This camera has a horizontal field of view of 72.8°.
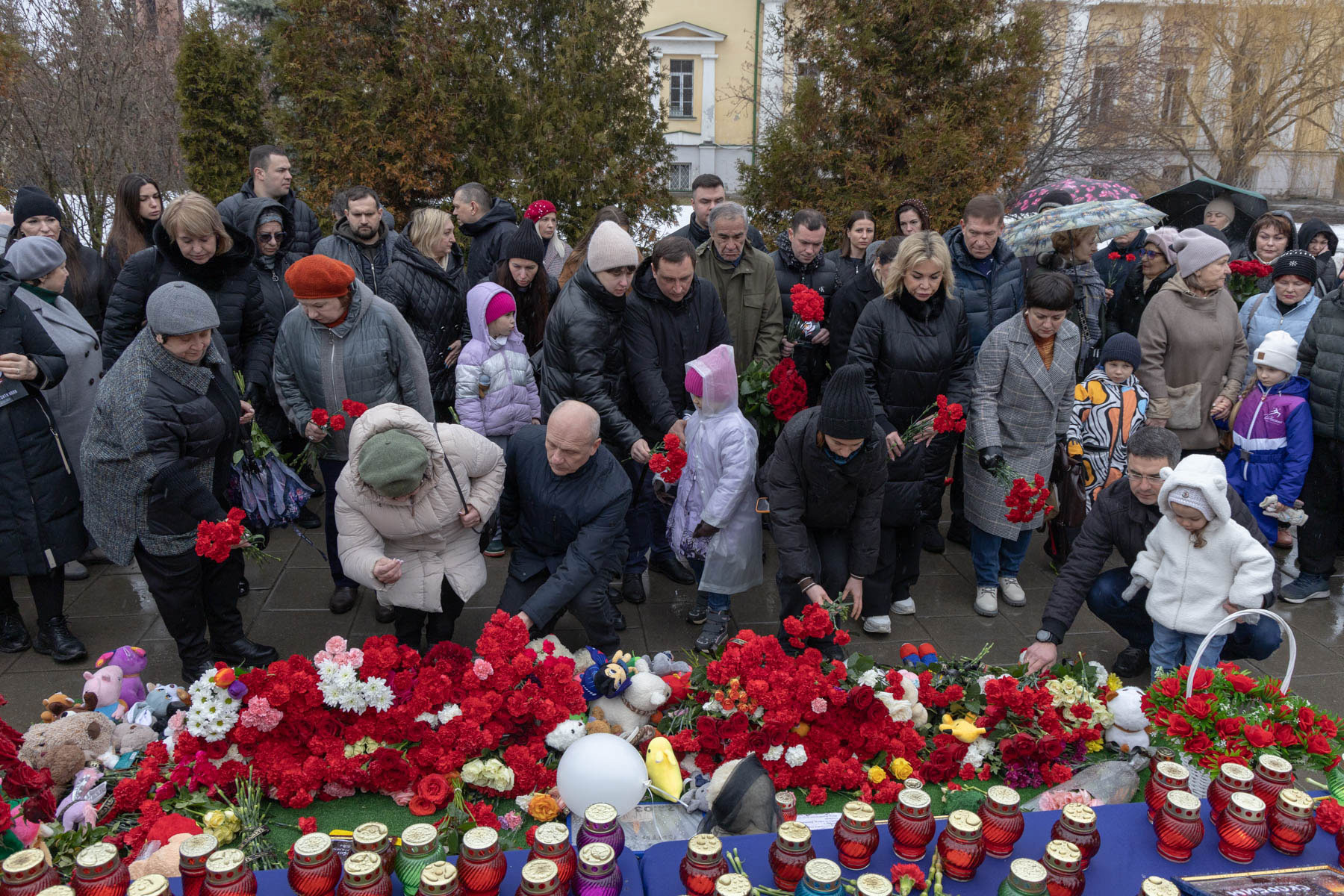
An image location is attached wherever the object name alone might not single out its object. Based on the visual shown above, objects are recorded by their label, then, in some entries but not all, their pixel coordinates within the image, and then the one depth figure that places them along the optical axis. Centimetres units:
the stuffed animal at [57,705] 342
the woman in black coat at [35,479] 424
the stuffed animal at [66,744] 316
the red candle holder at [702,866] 208
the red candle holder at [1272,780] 251
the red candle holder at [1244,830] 231
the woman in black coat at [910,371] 482
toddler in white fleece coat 375
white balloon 285
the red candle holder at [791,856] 214
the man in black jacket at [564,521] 388
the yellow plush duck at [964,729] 349
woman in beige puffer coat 370
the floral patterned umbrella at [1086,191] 606
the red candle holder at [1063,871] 212
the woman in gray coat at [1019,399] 504
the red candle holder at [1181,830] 234
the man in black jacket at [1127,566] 410
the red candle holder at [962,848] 221
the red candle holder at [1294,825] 231
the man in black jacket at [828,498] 403
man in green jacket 570
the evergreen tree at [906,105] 834
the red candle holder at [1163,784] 247
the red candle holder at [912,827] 230
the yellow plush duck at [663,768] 318
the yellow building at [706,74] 2700
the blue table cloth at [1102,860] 222
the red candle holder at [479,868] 207
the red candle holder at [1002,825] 230
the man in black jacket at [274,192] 612
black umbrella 846
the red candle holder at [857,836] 226
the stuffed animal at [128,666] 360
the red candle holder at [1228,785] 245
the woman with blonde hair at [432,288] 560
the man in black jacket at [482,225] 659
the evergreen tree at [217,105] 975
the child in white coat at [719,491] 454
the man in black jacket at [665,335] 497
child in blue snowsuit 531
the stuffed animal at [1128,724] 354
